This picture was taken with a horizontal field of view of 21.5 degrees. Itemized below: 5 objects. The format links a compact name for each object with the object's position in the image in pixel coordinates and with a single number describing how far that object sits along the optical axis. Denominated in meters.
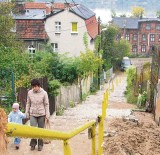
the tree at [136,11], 136.48
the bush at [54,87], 14.53
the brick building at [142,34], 86.25
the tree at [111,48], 58.91
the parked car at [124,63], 61.84
